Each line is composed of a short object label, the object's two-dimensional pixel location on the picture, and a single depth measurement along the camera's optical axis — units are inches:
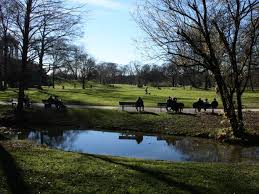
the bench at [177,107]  743.6
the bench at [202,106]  774.1
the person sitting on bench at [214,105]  766.8
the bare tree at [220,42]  528.2
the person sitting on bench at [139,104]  780.2
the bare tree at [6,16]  689.0
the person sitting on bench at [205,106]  774.1
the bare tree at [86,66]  2351.5
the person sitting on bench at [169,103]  760.5
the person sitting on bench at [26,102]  808.4
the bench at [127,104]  795.1
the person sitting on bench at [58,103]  797.2
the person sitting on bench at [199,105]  774.8
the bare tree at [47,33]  663.9
